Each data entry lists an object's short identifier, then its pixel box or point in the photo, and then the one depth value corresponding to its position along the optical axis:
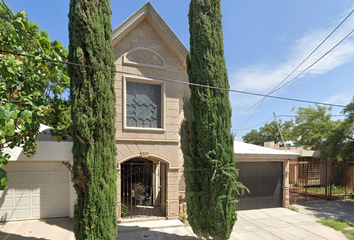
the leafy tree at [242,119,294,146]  33.89
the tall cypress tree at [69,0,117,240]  4.55
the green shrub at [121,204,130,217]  7.55
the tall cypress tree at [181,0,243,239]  5.30
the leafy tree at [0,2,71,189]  4.44
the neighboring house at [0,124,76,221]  7.28
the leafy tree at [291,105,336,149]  16.35
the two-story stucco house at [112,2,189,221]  7.50
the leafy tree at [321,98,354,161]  11.14
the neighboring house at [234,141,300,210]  9.16
